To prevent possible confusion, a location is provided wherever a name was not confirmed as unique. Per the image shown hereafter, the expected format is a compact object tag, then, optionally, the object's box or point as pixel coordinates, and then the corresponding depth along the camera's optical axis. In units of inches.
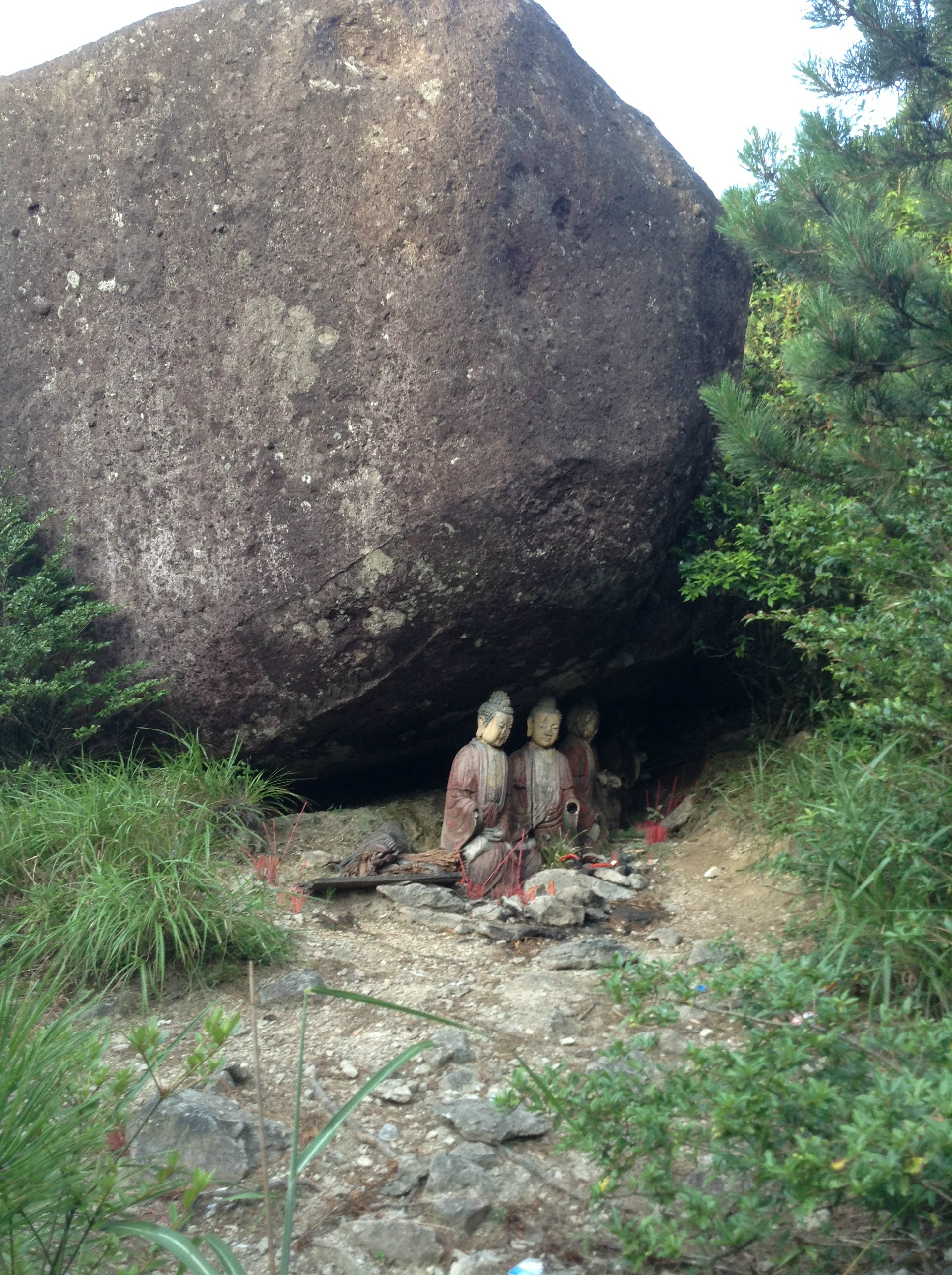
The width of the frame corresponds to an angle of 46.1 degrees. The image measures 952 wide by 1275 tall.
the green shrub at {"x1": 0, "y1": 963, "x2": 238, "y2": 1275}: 81.0
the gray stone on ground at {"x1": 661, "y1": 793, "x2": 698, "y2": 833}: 227.8
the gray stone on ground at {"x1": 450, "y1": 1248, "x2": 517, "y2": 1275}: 89.7
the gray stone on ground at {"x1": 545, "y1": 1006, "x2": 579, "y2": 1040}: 135.0
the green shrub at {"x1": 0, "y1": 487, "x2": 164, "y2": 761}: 195.6
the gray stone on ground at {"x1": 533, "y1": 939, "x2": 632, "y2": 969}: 158.7
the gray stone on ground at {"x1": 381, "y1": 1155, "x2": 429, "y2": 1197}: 103.0
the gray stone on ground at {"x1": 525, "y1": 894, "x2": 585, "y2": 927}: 180.5
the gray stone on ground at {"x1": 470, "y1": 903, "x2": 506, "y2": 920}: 182.7
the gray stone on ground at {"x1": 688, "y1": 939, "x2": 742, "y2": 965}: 148.7
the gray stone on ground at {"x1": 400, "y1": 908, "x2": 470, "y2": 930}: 179.9
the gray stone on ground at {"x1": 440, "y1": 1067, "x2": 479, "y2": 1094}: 121.2
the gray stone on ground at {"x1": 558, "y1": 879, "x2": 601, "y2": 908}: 184.7
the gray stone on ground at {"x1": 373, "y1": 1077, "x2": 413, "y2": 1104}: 119.5
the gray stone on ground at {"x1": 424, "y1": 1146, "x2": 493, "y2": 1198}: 101.6
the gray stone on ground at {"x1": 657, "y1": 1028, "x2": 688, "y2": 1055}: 128.3
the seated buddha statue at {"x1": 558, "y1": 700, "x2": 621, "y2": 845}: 225.0
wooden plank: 187.9
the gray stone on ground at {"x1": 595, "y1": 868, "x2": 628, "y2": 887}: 200.8
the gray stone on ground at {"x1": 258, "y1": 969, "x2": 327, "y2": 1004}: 144.1
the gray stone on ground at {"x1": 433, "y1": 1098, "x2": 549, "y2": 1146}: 109.2
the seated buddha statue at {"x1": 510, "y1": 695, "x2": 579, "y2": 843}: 218.2
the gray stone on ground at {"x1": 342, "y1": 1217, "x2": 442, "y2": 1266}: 92.5
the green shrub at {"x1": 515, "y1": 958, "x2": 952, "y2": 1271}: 73.7
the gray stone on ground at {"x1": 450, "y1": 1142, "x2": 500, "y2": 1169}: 105.8
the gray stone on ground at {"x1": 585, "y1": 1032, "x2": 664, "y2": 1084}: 88.8
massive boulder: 193.2
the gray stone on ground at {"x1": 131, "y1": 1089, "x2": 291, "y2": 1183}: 105.3
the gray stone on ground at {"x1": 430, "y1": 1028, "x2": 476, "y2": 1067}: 127.4
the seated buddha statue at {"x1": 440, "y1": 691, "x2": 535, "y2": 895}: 204.1
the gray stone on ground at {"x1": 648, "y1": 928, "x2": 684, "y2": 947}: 166.1
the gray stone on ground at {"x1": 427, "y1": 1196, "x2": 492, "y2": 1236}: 96.3
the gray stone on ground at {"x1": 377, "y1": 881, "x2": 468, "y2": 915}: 188.9
